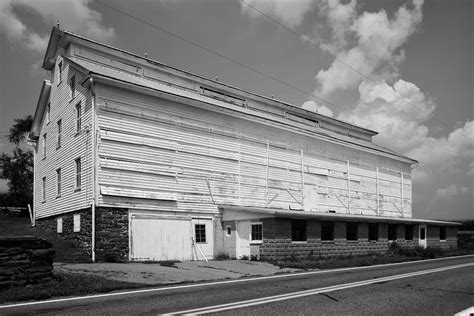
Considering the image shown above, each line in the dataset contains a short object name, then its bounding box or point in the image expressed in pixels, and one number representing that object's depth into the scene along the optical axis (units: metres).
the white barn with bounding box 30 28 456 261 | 22.30
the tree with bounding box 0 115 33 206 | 49.91
